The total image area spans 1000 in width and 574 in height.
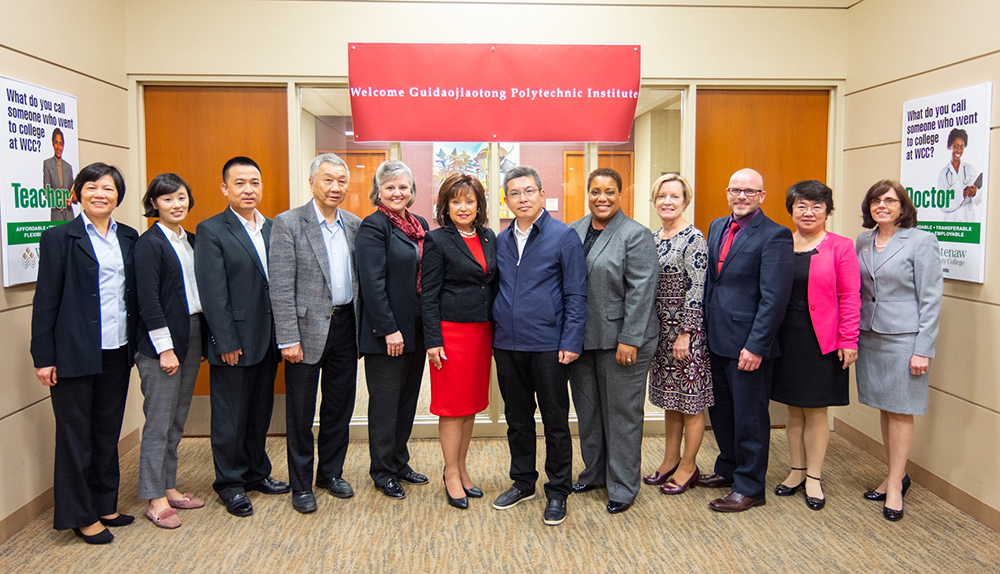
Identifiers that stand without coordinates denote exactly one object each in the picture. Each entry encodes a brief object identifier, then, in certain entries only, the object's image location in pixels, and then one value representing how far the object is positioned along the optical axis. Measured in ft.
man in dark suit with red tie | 9.74
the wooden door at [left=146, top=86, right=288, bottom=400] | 13.50
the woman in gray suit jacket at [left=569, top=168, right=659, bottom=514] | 9.73
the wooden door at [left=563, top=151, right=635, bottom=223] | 13.74
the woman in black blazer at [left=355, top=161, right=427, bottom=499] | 9.97
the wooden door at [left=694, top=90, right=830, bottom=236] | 13.98
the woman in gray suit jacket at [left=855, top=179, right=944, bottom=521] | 9.91
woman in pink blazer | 10.04
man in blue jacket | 9.53
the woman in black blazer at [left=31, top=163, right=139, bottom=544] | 8.77
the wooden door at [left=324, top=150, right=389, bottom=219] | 13.50
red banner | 13.06
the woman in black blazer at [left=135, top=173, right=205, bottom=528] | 9.36
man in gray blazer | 9.93
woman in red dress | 9.70
